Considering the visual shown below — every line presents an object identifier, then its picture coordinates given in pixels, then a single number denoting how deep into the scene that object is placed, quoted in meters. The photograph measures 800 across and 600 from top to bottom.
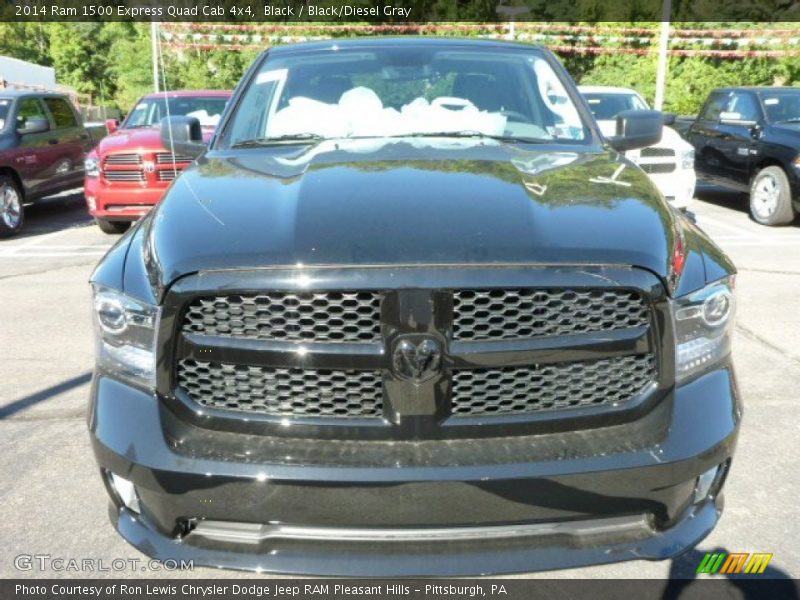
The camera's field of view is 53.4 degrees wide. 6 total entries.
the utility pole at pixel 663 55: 21.56
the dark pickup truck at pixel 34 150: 9.91
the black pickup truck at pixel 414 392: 2.01
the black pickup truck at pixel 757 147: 9.82
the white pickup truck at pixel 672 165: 9.27
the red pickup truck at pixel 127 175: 9.26
